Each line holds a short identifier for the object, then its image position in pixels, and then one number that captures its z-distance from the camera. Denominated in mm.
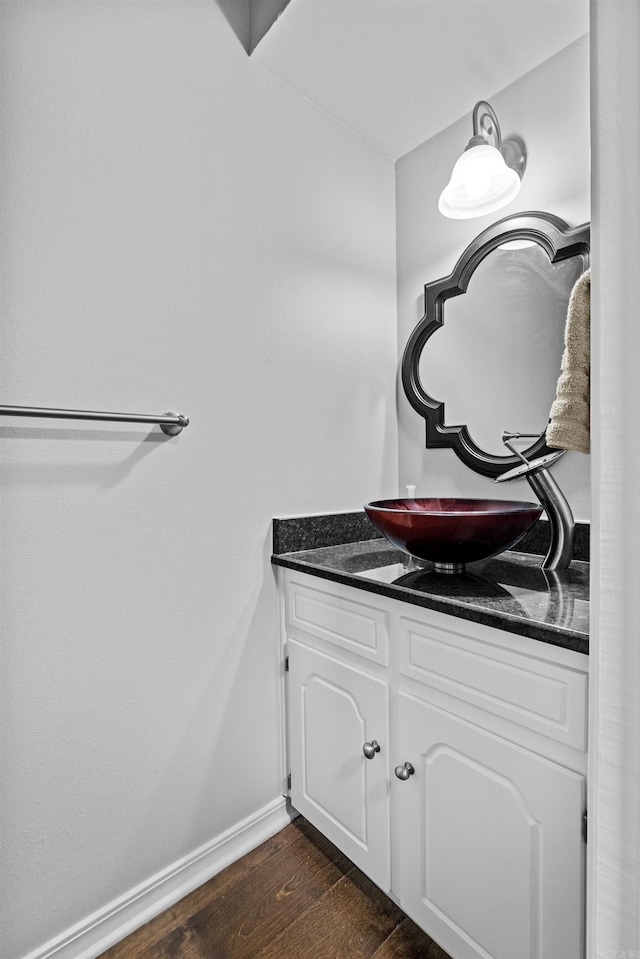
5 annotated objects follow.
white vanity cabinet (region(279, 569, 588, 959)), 800
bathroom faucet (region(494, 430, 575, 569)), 1137
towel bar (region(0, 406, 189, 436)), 930
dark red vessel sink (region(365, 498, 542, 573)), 1002
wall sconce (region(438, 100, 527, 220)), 1292
